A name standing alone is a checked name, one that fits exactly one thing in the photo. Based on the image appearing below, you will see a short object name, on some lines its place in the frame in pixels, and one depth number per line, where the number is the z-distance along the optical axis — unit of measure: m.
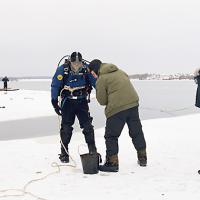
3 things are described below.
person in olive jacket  5.22
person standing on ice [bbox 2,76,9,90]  30.12
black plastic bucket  5.17
